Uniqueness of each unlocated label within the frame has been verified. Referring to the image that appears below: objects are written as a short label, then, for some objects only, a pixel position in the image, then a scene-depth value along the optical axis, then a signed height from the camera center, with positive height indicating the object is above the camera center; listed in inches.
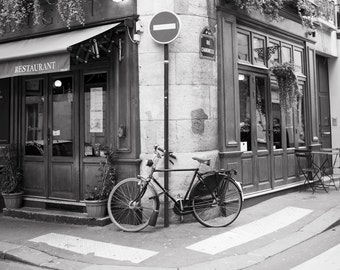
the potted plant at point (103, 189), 259.4 -23.6
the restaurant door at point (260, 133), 304.8 +13.5
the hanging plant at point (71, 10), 263.7 +95.7
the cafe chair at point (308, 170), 350.8 -18.4
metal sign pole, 245.8 +15.6
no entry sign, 241.3 +75.5
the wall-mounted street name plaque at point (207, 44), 262.7 +70.8
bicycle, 241.9 -29.6
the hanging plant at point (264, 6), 281.1 +104.7
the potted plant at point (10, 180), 299.0 -19.2
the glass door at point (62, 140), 287.6 +9.5
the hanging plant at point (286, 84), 330.3 +54.4
